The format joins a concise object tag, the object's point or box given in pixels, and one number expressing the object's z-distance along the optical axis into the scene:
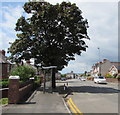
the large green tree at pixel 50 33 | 14.06
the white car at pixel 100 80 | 25.04
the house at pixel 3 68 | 23.10
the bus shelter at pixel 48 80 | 13.06
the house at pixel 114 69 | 42.31
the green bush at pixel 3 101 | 7.99
